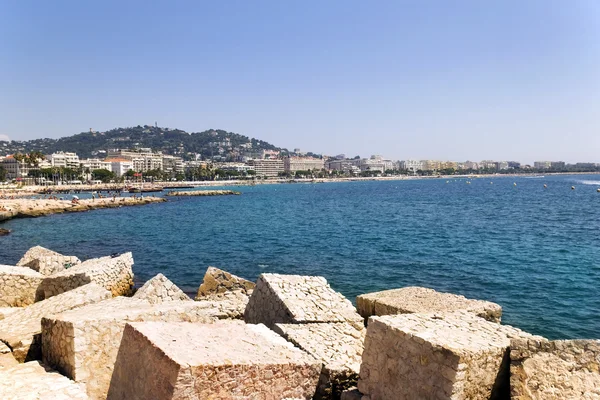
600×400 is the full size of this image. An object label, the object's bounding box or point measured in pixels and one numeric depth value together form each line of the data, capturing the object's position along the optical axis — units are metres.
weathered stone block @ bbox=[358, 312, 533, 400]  4.75
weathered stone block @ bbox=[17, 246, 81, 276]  14.84
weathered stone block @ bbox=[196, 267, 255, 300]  13.32
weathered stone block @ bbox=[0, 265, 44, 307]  11.30
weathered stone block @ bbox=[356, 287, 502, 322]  9.09
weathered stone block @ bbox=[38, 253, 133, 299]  11.28
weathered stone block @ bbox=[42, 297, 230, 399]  6.24
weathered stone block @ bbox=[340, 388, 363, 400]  5.70
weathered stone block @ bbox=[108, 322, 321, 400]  4.73
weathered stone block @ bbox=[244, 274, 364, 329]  7.63
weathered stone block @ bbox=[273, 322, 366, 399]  6.08
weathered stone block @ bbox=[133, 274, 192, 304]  10.91
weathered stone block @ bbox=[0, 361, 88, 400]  5.73
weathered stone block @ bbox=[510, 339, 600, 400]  4.85
